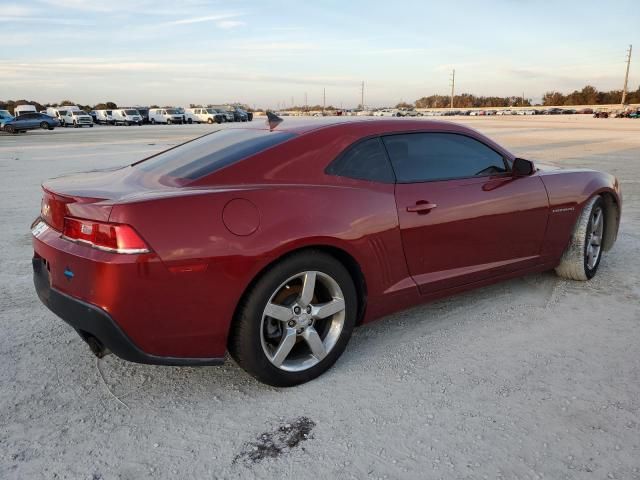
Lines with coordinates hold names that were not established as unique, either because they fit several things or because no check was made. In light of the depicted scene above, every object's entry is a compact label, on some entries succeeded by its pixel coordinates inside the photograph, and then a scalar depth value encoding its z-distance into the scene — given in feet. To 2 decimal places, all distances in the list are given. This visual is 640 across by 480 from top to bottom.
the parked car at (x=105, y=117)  179.01
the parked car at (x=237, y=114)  204.35
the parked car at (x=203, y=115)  188.03
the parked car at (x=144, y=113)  189.06
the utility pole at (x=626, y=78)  296.30
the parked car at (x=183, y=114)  188.34
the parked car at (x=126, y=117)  174.19
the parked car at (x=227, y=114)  196.05
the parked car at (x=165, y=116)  186.19
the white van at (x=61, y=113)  159.16
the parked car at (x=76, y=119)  157.69
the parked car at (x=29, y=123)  120.88
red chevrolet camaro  8.29
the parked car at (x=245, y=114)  209.52
